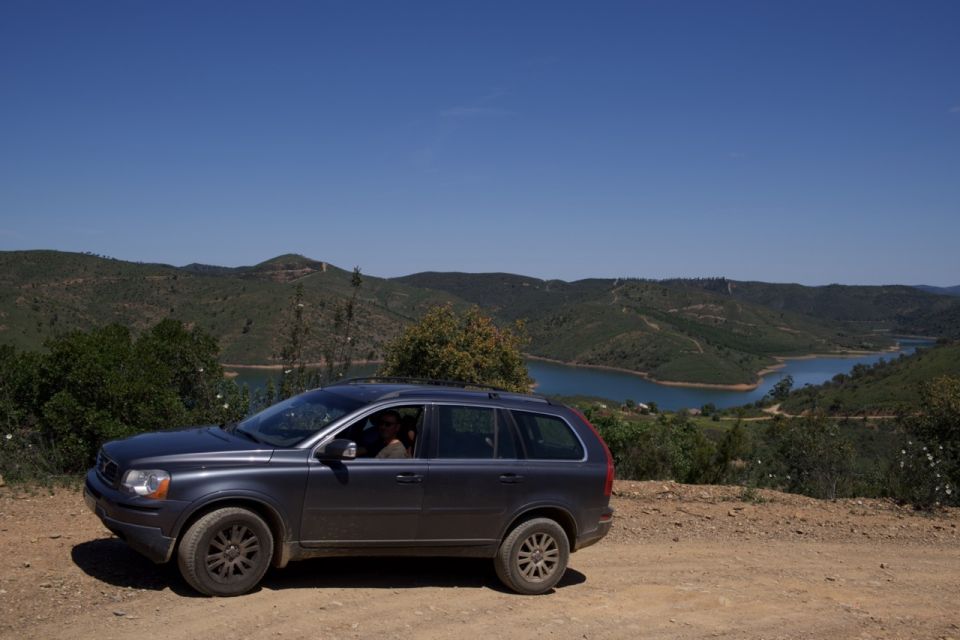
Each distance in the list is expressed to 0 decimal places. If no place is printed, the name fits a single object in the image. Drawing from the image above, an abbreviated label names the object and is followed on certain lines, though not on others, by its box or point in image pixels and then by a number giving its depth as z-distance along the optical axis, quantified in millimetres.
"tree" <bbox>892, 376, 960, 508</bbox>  12297
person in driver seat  6320
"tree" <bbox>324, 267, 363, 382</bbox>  16859
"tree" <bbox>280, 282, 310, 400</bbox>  15840
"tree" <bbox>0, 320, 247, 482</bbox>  10648
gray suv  5574
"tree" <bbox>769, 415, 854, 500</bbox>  14988
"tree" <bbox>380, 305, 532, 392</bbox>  25656
